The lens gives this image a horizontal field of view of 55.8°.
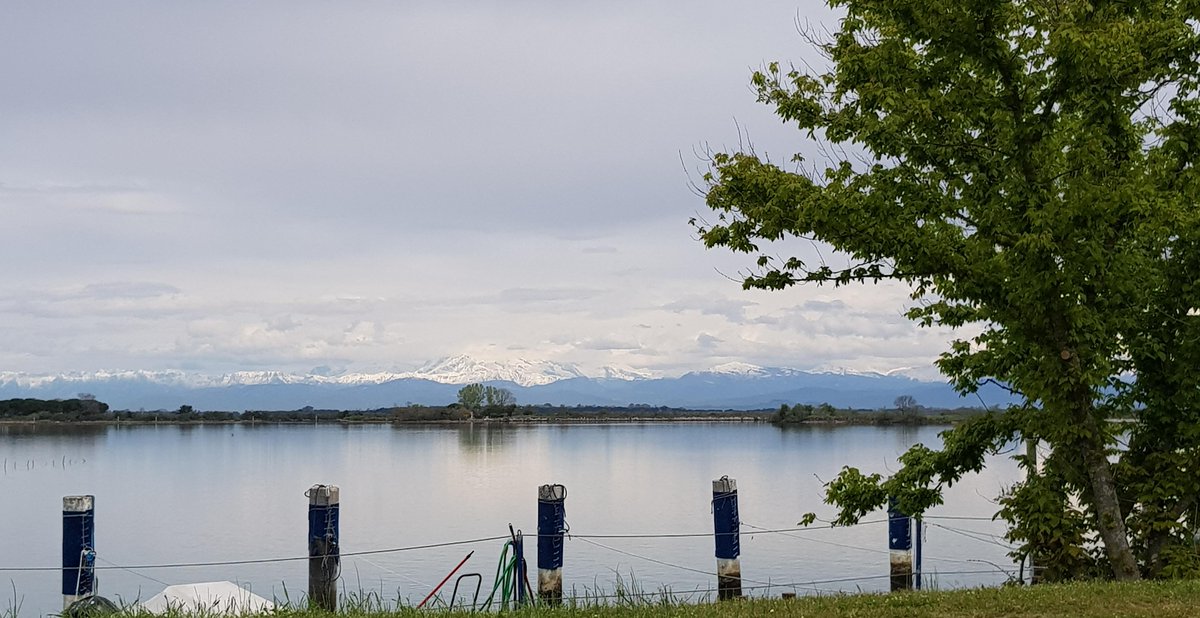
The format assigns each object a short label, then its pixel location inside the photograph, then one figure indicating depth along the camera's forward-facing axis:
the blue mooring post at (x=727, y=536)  18.25
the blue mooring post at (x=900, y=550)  20.23
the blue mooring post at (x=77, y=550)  15.33
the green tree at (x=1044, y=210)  14.46
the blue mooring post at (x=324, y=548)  15.99
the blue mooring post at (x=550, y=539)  17.27
